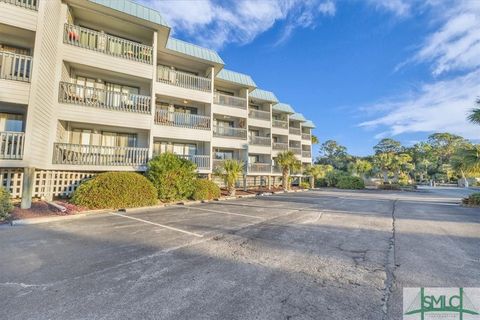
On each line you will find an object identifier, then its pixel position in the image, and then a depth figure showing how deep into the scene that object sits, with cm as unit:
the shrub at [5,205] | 782
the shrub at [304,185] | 3076
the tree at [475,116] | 1415
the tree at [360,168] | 4208
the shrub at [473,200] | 1473
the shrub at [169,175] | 1330
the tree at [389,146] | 6384
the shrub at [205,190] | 1501
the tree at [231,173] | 1819
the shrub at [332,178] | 3792
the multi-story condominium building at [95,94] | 973
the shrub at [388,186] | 3622
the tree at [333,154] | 7023
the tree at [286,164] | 2511
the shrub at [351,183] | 3525
